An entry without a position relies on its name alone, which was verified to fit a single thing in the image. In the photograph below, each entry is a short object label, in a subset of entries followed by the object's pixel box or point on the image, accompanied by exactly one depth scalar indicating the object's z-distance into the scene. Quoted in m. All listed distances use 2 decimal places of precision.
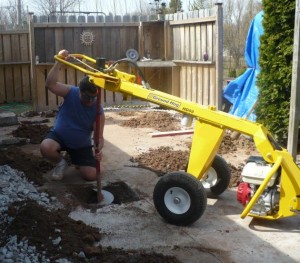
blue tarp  9.38
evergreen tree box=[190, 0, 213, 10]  20.31
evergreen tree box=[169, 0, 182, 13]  22.93
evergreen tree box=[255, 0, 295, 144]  7.53
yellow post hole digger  4.36
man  6.05
